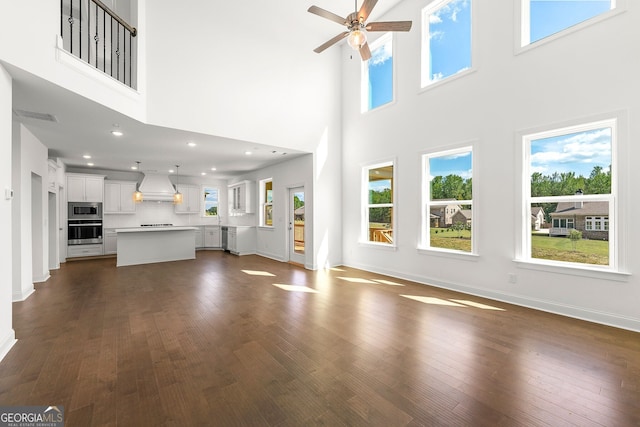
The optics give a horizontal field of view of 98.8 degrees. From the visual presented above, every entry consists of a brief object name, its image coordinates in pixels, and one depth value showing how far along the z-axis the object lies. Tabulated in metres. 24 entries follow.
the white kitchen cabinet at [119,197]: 8.45
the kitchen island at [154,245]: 6.84
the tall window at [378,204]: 5.77
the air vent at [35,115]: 3.80
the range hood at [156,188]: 8.78
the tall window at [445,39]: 4.52
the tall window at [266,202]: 8.53
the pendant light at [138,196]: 7.89
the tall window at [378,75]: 5.73
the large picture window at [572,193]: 3.26
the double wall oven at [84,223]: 7.68
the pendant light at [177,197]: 8.21
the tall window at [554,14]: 3.32
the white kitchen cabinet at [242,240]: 8.58
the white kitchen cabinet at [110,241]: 8.26
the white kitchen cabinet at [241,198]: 8.92
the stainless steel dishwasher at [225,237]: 9.50
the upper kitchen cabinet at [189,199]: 9.75
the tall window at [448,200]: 4.51
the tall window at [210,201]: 10.42
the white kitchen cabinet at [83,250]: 7.68
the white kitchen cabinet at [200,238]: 9.89
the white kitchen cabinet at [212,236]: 10.01
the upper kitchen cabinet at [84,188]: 7.70
